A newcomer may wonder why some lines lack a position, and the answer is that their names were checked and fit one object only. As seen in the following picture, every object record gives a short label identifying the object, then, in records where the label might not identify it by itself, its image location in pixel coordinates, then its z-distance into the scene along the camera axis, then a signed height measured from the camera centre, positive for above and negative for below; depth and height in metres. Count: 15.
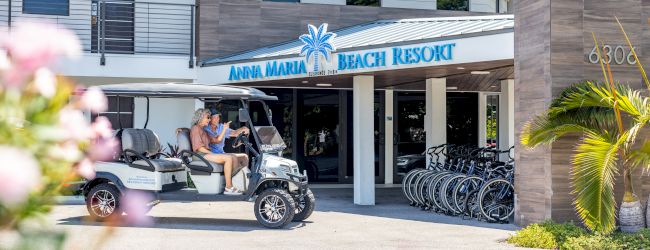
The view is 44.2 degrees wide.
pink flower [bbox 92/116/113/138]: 1.44 +0.01
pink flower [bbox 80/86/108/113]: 1.36 +0.06
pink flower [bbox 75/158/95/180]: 1.36 -0.05
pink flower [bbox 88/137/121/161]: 1.34 -0.02
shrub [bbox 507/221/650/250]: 9.30 -1.21
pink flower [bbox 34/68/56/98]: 1.21 +0.08
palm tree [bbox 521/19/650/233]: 9.88 +0.02
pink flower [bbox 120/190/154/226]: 1.40 -0.13
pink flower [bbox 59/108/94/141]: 1.27 +0.02
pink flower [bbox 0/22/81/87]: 1.13 +0.13
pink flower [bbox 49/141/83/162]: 1.29 -0.03
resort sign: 13.45 +1.41
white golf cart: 11.44 -0.55
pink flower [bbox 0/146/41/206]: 1.02 -0.05
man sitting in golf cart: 11.99 +0.02
